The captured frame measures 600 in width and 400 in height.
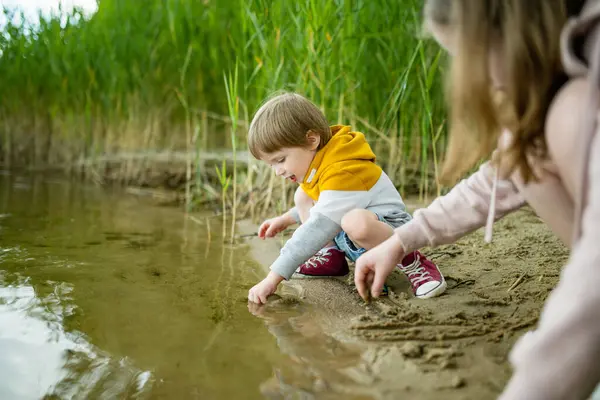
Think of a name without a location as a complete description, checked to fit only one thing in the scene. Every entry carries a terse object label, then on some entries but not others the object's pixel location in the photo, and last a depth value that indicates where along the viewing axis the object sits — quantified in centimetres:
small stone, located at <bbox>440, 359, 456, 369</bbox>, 112
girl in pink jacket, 64
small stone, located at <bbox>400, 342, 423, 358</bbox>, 118
